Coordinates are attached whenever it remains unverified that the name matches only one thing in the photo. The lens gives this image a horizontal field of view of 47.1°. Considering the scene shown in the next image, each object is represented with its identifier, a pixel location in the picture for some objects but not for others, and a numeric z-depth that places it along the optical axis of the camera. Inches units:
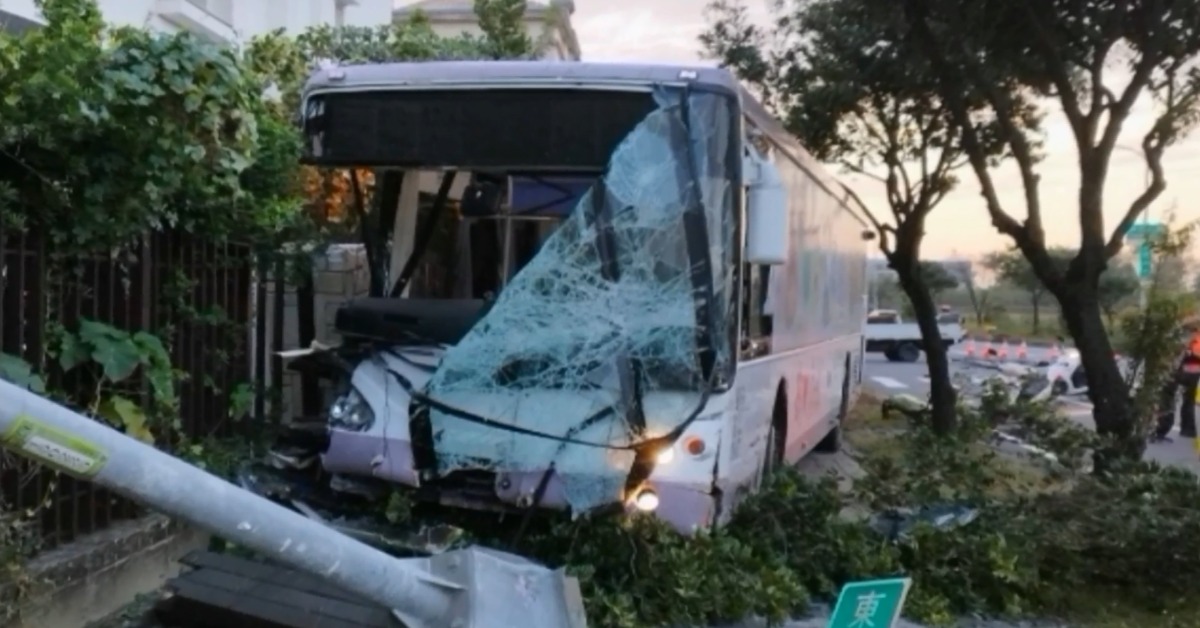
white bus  265.0
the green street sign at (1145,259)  538.3
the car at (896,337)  1790.1
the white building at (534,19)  945.6
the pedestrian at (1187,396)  704.7
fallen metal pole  138.6
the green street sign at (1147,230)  525.3
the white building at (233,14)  521.6
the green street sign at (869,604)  166.2
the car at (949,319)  1819.6
